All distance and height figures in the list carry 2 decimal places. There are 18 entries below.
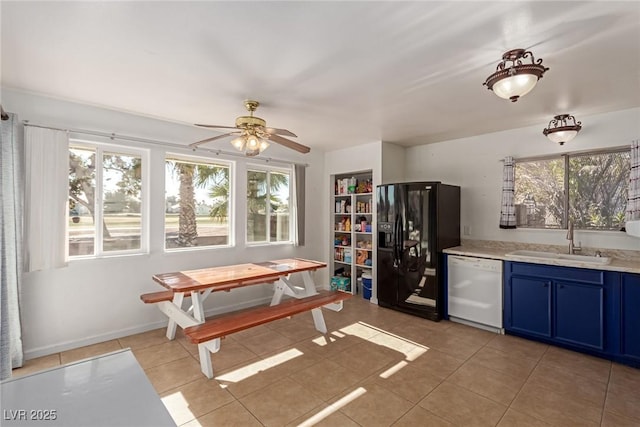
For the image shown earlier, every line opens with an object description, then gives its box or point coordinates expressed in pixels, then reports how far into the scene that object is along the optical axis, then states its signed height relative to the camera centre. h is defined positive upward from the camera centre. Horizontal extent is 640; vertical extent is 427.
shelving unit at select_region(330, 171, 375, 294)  4.82 -0.20
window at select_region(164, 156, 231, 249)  3.60 +0.17
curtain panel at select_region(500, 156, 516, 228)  3.71 +0.23
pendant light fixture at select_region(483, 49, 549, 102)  1.75 +0.84
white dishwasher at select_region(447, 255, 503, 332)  3.32 -0.90
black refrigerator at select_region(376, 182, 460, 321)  3.72 -0.34
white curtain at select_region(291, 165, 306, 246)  4.64 +0.21
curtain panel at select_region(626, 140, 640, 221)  2.88 +0.29
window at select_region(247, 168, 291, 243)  4.36 +0.16
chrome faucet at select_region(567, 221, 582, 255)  3.23 -0.33
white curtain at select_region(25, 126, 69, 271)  2.63 +0.19
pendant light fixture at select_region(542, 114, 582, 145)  2.87 +0.83
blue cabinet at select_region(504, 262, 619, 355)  2.70 -0.89
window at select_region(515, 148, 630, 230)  3.17 +0.29
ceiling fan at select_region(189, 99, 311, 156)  2.51 +0.72
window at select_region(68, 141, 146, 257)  3.00 +0.18
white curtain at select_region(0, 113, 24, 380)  2.41 -0.19
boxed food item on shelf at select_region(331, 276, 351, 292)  4.96 -1.14
